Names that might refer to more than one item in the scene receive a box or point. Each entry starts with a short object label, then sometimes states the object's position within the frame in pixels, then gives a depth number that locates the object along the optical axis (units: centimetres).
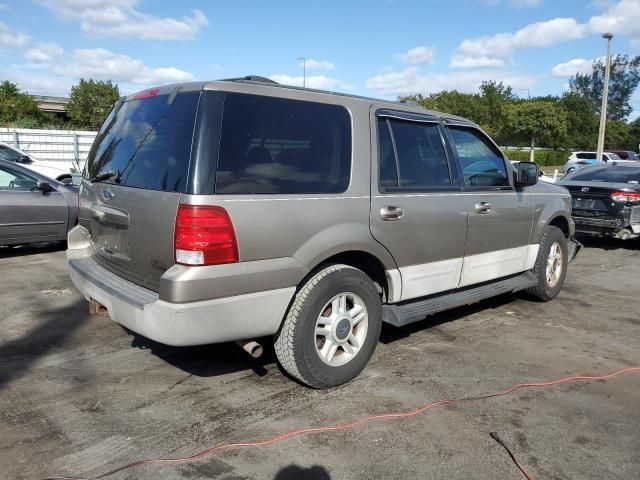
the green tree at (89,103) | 4406
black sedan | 923
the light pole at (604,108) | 2890
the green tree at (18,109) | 3600
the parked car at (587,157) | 3506
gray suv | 322
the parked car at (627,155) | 3797
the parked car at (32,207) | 780
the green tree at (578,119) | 5412
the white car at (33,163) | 1292
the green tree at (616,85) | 8712
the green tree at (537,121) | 4178
